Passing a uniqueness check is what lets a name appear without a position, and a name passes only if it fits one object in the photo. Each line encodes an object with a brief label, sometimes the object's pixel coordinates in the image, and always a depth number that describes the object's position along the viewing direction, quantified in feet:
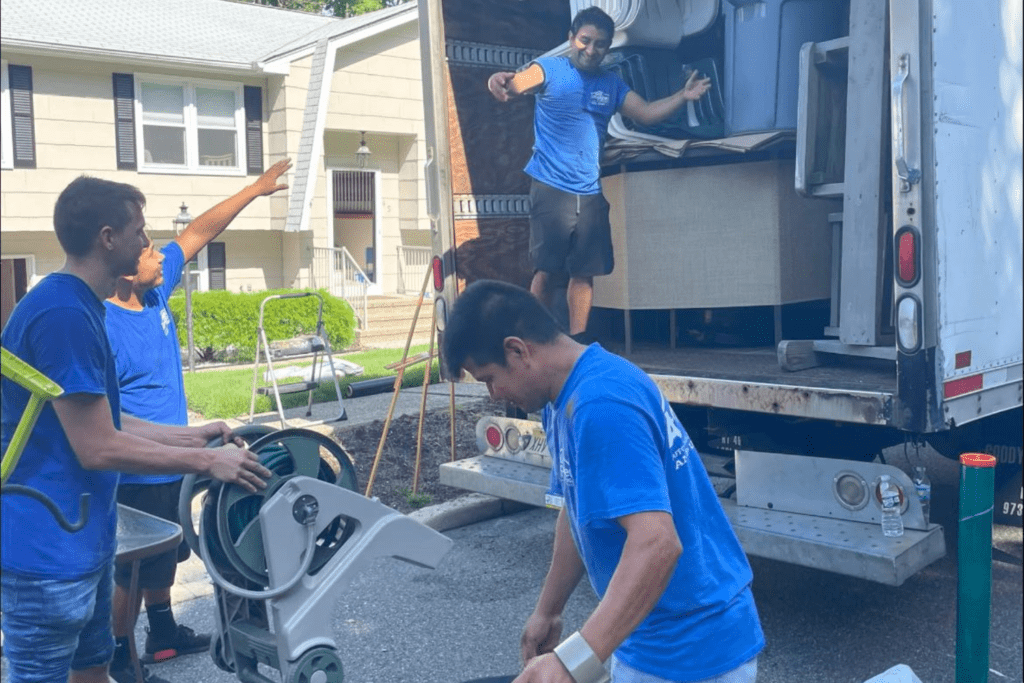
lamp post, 41.75
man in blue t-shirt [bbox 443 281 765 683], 6.51
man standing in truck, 18.08
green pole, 11.68
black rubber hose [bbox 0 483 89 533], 6.52
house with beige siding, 51.42
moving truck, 12.99
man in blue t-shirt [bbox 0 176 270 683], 8.98
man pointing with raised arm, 13.55
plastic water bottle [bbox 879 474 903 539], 12.87
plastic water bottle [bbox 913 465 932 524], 12.96
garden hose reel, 8.29
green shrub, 46.34
